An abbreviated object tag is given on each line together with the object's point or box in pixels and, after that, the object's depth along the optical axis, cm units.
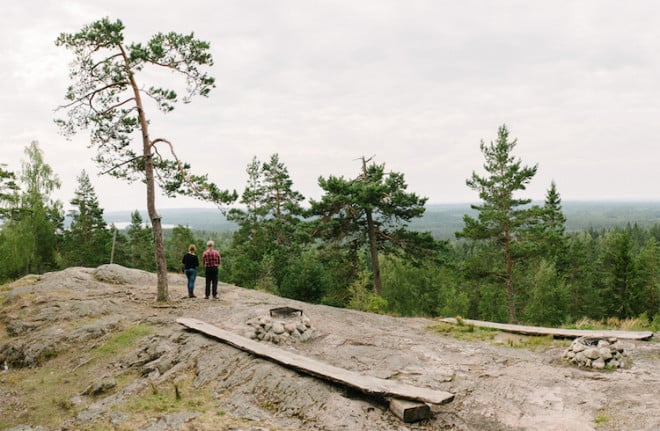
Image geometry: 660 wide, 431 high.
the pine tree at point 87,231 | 4250
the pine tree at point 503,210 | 2425
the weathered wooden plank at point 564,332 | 1064
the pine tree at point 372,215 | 2141
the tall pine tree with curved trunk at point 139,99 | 1383
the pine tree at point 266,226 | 3159
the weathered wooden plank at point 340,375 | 668
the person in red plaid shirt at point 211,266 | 1492
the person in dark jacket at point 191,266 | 1530
